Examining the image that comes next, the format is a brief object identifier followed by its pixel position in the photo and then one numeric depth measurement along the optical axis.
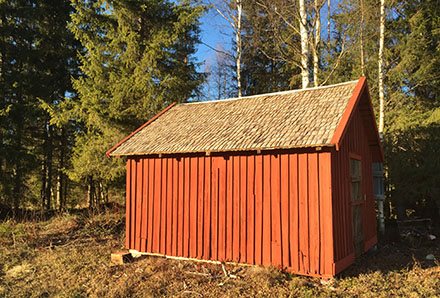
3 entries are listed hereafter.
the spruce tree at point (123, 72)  15.09
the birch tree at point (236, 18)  17.88
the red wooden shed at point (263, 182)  7.38
